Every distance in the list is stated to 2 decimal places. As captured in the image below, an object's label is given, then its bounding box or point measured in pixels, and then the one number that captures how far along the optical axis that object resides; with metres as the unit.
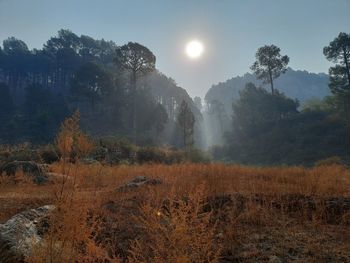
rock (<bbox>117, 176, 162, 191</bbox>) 8.27
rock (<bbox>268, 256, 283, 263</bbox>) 3.75
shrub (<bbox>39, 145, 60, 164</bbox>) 17.06
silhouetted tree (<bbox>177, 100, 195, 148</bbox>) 34.59
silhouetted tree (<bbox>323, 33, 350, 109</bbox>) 38.41
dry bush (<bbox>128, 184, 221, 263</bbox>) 2.39
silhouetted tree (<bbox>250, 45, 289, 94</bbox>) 49.47
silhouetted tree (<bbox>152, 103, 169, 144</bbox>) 51.22
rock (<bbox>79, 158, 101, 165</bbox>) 14.74
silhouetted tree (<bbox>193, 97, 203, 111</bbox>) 117.25
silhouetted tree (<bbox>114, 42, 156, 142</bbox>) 41.16
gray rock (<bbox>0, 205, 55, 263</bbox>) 3.60
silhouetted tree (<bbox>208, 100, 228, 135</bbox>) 72.71
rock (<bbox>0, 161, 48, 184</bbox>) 11.46
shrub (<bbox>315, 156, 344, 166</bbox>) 20.05
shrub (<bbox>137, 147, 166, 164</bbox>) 21.50
